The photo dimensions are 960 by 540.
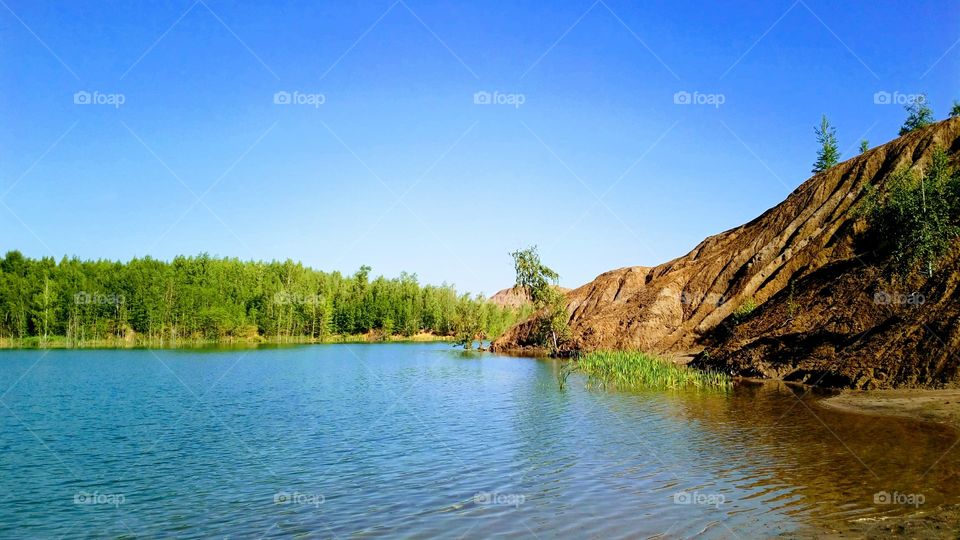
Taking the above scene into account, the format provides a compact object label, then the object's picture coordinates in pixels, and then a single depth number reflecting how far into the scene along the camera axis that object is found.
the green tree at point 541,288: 73.75
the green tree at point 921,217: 38.84
